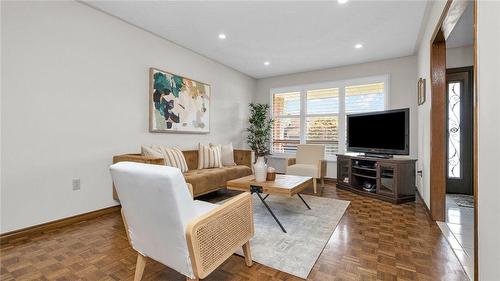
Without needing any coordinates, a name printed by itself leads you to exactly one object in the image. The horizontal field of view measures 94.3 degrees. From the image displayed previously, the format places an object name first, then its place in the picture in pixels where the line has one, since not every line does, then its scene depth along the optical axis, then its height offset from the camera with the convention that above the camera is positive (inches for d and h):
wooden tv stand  135.4 -22.2
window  188.2 +28.4
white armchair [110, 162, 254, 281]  44.7 -17.7
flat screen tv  141.6 +6.1
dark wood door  148.3 +8.7
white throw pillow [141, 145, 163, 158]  118.2 -5.8
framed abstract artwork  136.0 +24.2
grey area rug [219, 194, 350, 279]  70.5 -35.8
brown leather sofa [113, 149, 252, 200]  110.2 -18.5
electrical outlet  102.8 -19.3
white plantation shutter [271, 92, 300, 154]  222.2 +18.3
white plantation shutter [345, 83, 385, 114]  183.6 +35.3
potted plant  219.9 +10.6
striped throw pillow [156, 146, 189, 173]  127.6 -9.3
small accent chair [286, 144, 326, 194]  155.2 -16.0
